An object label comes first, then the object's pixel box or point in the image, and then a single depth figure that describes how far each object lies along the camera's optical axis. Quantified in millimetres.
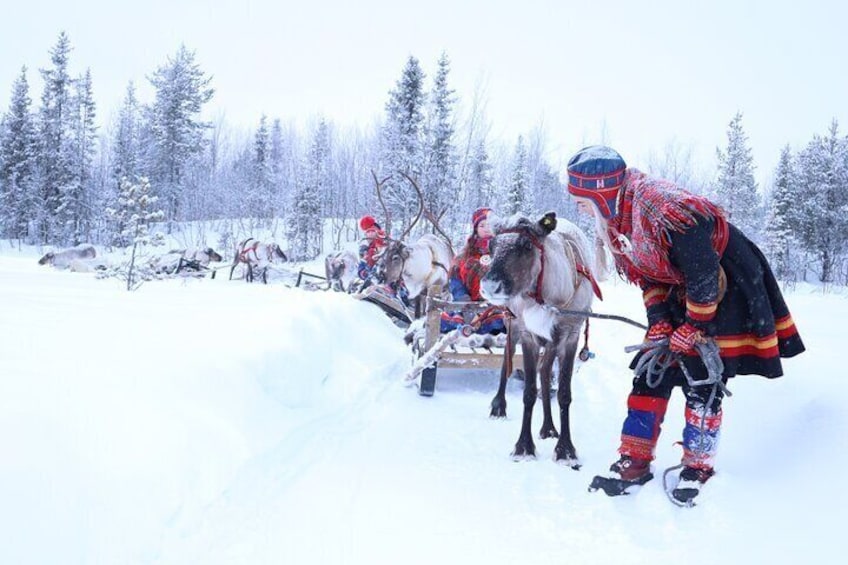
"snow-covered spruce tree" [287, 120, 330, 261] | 35531
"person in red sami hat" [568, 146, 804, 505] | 2509
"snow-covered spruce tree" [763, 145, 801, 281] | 32719
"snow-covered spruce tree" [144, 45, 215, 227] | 38094
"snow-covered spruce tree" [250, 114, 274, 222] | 43344
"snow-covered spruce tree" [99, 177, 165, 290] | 9828
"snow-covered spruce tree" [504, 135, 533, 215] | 28639
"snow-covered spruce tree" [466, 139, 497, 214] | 33062
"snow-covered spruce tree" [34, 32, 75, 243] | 35375
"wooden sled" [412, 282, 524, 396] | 5242
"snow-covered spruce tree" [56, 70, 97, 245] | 35875
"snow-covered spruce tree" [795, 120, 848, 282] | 34875
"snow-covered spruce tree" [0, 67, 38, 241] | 35188
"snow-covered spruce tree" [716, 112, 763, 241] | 34625
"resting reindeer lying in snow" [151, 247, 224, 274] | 14301
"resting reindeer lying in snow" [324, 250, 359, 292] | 12797
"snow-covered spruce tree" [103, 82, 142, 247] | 36250
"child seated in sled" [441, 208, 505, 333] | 5867
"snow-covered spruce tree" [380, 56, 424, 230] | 27109
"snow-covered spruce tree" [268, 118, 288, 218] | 45094
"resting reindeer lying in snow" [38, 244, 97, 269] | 16422
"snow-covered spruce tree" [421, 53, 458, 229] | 26969
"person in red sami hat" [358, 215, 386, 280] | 9523
